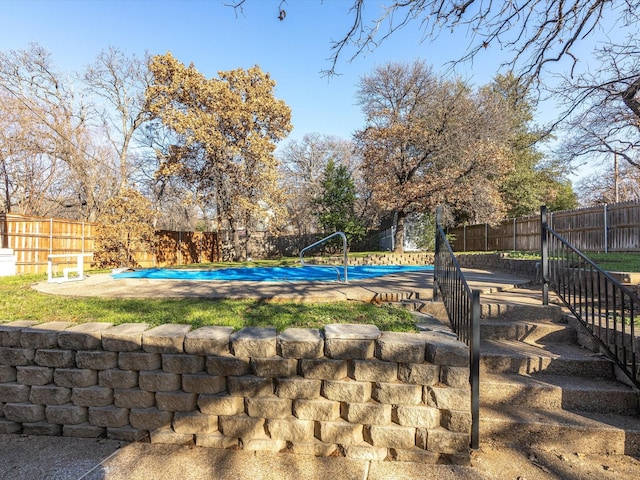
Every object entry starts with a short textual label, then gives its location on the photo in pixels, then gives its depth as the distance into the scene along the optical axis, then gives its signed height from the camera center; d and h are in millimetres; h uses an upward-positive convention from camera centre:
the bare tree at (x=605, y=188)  23875 +4354
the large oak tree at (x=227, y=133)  11555 +4110
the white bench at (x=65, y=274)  5088 -506
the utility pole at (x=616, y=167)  17328 +4489
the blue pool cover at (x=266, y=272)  7711 -754
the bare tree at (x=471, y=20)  2998 +2186
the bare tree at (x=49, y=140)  12820 +4380
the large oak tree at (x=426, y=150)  12266 +3756
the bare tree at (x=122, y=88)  15148 +7442
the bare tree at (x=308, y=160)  22531 +6234
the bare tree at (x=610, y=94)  3969 +2170
